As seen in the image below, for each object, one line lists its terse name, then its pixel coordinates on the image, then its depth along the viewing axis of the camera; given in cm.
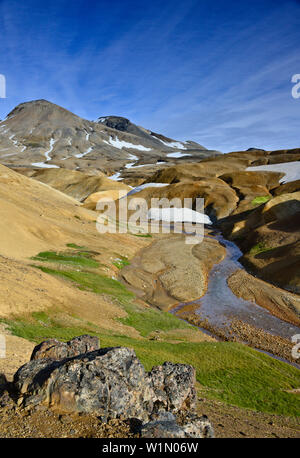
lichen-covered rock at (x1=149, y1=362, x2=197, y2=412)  1105
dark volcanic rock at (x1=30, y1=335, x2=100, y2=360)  1121
